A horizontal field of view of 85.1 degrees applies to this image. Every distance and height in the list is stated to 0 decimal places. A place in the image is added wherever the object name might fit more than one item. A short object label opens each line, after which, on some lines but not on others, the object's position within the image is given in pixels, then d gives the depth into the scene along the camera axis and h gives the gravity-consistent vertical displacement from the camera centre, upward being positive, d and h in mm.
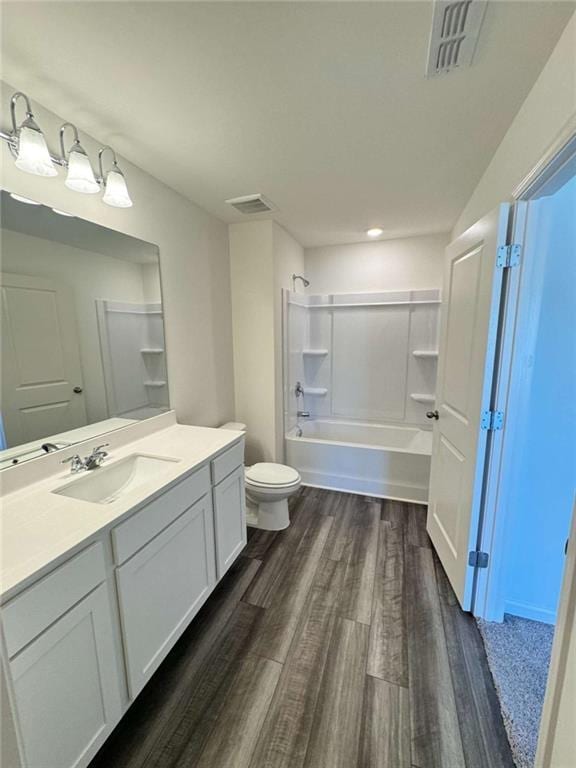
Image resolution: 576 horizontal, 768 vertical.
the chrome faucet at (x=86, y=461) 1397 -564
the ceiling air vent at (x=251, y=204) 2160 +937
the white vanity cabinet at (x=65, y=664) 792 -916
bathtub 2719 -1157
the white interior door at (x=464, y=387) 1446 -279
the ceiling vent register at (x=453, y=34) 909 +946
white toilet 2240 -1123
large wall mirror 1222 +35
